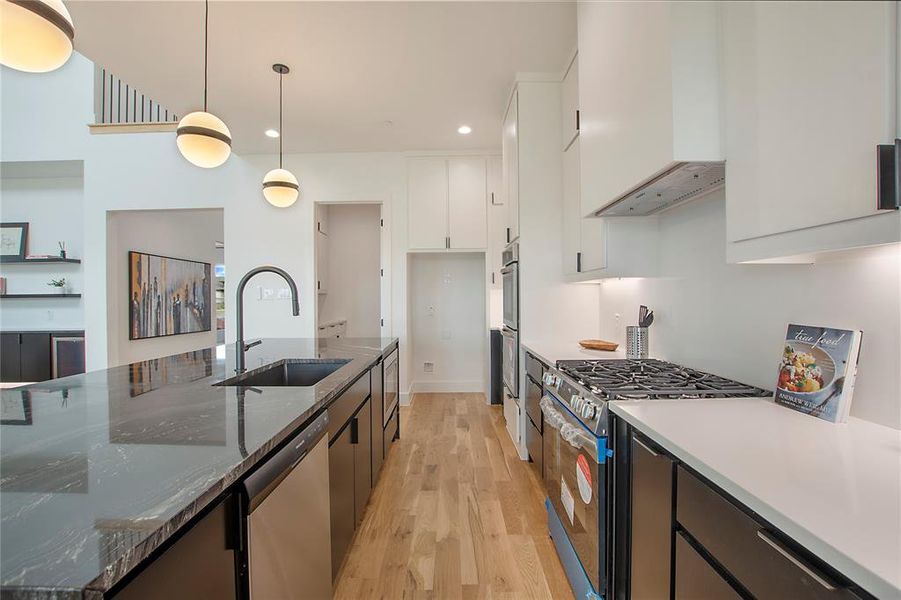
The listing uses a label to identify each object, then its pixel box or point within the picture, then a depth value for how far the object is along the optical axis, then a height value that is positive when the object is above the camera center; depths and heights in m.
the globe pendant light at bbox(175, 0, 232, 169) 2.16 +0.90
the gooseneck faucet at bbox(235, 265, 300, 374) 1.79 -0.01
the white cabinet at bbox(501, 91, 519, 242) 3.02 +1.10
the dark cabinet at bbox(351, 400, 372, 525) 1.85 -0.80
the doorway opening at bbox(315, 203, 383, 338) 5.45 +0.46
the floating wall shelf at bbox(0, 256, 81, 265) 4.73 +0.49
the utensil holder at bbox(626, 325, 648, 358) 2.12 -0.25
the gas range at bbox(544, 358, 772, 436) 1.31 -0.32
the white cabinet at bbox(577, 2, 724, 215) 1.17 +0.70
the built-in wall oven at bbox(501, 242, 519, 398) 2.96 -0.18
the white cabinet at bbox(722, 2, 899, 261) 0.70 +0.37
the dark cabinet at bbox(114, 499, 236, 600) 0.59 -0.46
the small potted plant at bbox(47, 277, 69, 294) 4.86 +0.20
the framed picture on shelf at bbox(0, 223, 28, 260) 4.92 +0.77
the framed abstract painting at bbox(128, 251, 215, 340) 4.89 +0.06
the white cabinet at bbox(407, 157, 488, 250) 4.51 +1.08
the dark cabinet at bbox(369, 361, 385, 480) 2.29 -0.73
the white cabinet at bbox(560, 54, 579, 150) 2.54 +1.31
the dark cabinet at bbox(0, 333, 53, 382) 4.79 -0.67
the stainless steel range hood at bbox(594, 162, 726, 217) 1.30 +0.42
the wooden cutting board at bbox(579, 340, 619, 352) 2.41 -0.30
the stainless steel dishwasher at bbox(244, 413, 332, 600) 0.88 -0.59
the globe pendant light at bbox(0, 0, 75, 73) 1.32 +0.93
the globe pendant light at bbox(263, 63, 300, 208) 3.13 +0.90
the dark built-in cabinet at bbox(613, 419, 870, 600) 0.63 -0.51
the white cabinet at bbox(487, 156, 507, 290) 4.48 +0.95
